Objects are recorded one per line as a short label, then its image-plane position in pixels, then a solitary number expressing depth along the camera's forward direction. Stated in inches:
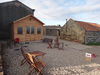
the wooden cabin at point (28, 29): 498.0
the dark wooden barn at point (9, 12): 624.0
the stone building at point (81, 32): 590.2
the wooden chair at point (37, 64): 166.4
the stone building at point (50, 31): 1213.7
